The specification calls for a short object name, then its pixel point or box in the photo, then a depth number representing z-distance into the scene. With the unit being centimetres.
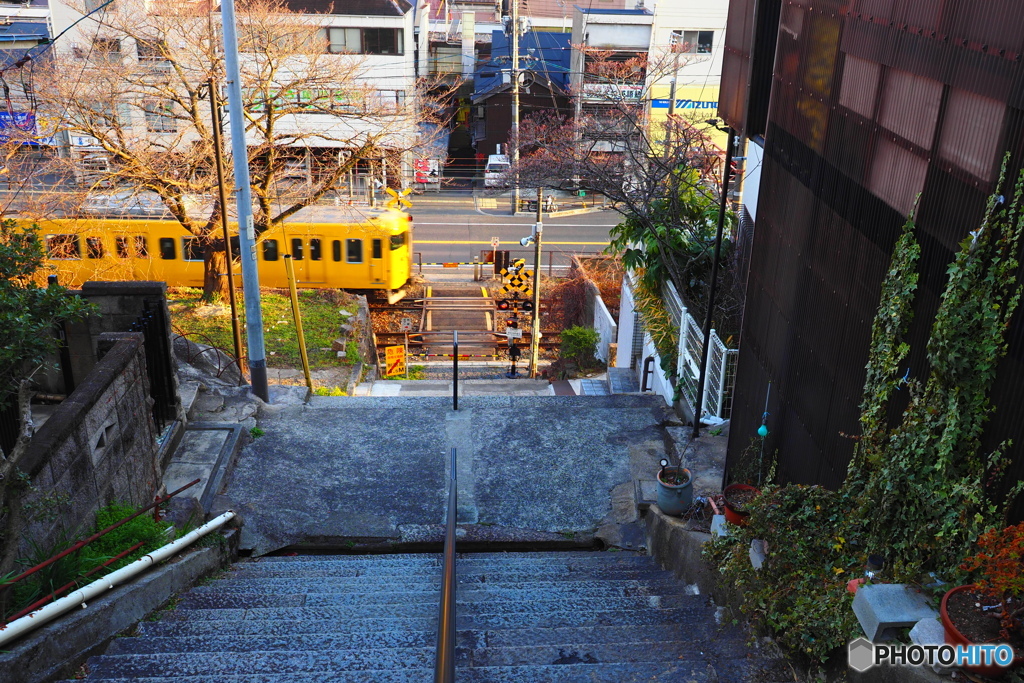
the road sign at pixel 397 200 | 2416
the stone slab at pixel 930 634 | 394
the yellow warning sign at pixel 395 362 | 2050
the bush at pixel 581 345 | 2066
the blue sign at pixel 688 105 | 3526
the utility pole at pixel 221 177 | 1302
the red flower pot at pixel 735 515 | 668
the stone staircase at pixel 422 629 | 500
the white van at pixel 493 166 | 3259
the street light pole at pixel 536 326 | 1975
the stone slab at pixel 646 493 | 923
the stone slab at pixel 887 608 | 420
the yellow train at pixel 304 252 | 2212
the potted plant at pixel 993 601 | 374
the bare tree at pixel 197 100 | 1593
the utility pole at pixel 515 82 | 2102
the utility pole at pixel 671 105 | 1859
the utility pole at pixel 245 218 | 1096
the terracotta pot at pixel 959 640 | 369
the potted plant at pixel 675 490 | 823
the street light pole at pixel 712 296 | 959
